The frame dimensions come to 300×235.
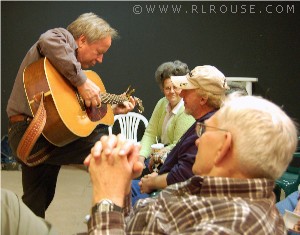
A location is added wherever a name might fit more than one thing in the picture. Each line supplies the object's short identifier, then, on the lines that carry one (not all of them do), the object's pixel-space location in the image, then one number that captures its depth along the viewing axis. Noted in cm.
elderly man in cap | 199
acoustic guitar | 220
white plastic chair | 461
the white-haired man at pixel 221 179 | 103
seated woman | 270
